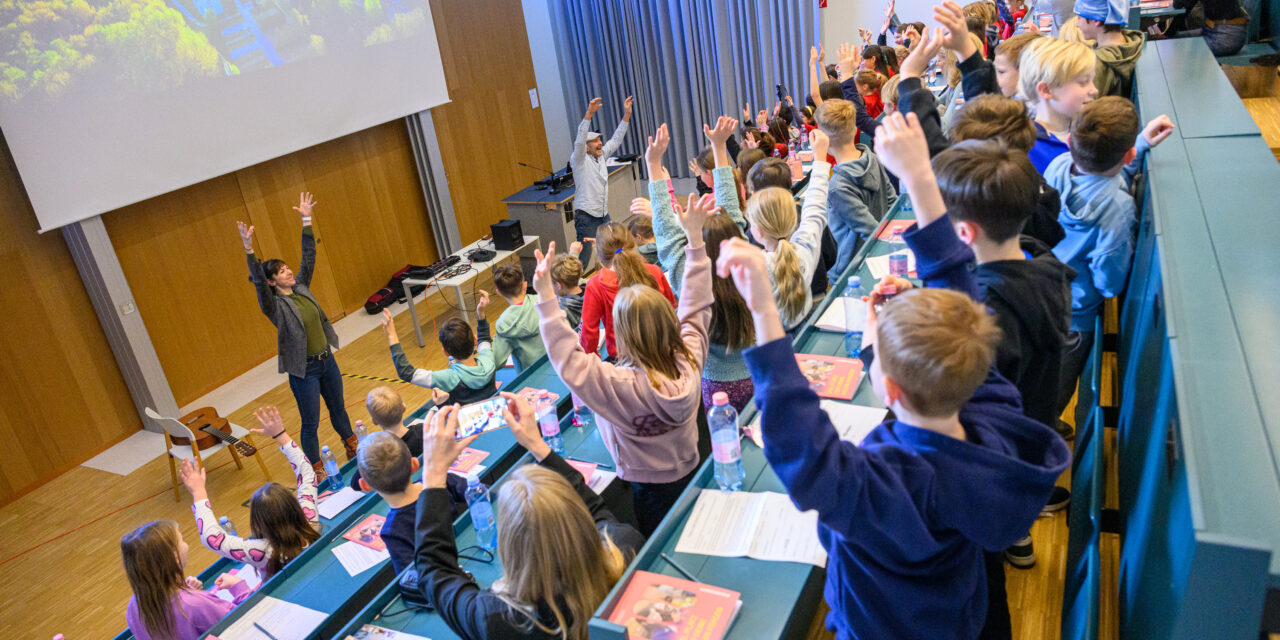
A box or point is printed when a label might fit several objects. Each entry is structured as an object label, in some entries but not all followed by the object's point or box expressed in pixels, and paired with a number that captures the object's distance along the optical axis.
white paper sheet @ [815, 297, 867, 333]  2.58
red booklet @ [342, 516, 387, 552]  2.63
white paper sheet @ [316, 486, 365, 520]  3.10
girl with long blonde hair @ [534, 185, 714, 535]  2.17
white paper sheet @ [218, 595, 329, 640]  2.31
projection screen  4.83
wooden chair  4.60
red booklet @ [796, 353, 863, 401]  2.29
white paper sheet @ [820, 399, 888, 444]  2.08
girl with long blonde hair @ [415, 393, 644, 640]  1.59
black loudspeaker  6.98
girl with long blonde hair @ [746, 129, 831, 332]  2.67
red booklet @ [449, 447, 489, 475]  2.88
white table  6.42
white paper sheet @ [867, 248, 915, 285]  2.90
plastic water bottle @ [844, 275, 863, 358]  2.56
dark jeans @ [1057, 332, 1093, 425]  2.34
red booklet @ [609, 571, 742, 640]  1.59
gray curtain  8.87
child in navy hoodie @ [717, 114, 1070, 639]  1.18
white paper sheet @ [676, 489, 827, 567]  1.79
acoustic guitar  4.75
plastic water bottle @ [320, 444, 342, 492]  3.28
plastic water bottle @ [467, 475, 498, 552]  2.39
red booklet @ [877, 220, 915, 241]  3.34
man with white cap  6.86
